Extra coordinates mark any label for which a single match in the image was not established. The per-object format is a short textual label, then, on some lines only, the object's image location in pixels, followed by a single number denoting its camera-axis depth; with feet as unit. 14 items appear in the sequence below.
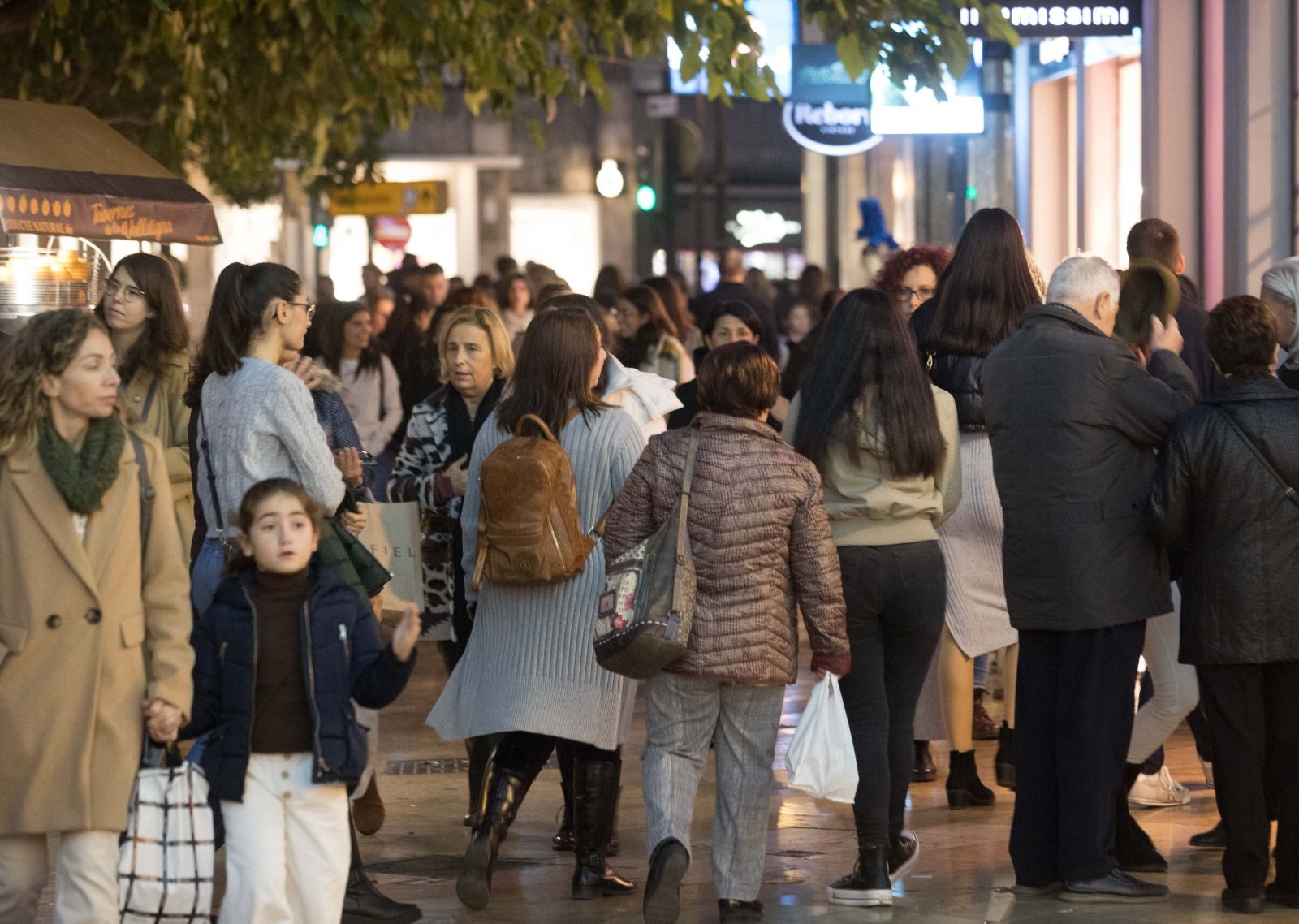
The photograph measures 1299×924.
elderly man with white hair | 44.65
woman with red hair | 63.16
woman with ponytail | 43.65
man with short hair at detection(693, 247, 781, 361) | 84.55
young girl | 36.94
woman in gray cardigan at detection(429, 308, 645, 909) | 46.62
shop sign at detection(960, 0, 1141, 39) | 87.76
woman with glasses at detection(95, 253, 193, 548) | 49.32
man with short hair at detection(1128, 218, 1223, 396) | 56.80
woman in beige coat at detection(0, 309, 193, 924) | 36.22
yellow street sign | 201.57
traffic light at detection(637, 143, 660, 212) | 170.81
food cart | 64.34
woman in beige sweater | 45.37
